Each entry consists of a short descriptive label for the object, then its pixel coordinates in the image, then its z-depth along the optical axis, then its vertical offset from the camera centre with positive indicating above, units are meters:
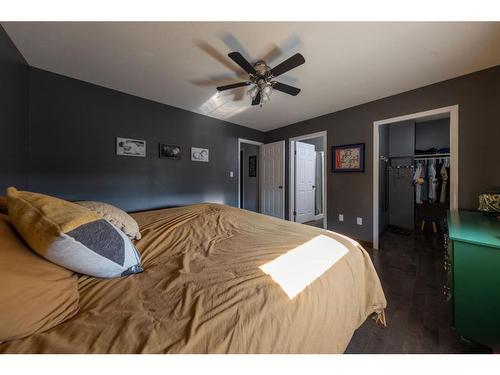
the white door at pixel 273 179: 4.21 +0.17
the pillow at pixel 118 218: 1.21 -0.22
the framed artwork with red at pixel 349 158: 2.99 +0.49
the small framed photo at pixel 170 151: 2.97 +0.57
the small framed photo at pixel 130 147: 2.59 +0.57
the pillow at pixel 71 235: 0.64 -0.18
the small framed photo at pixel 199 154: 3.31 +0.59
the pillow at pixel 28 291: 0.50 -0.33
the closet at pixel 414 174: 3.43 +0.24
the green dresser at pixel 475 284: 1.05 -0.59
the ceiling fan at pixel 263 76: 1.54 +1.06
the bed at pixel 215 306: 0.53 -0.43
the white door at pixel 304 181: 4.21 +0.13
